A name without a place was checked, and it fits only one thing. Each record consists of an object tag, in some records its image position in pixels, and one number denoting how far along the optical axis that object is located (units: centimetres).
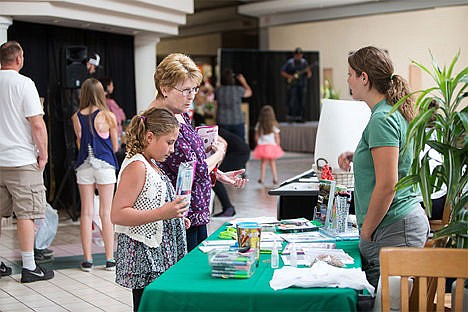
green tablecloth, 233
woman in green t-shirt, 288
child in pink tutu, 1120
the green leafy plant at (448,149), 262
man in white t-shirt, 521
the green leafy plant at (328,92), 1695
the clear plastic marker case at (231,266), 251
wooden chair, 244
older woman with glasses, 323
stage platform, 1639
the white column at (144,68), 1034
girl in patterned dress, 288
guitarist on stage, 1684
